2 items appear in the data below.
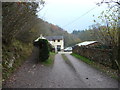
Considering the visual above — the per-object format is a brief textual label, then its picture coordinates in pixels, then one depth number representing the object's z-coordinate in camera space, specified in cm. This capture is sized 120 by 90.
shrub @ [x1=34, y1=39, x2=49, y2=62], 1148
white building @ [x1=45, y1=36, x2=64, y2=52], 4969
